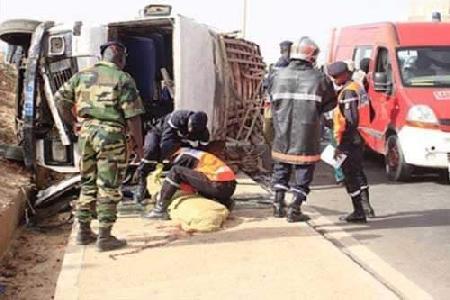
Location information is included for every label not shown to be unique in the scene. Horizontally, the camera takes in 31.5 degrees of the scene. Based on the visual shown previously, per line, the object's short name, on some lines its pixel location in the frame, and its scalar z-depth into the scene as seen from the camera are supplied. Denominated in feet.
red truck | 32.27
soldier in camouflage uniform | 20.66
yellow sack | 23.33
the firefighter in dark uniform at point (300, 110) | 23.70
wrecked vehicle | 28.53
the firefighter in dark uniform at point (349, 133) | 24.91
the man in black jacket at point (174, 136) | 25.22
